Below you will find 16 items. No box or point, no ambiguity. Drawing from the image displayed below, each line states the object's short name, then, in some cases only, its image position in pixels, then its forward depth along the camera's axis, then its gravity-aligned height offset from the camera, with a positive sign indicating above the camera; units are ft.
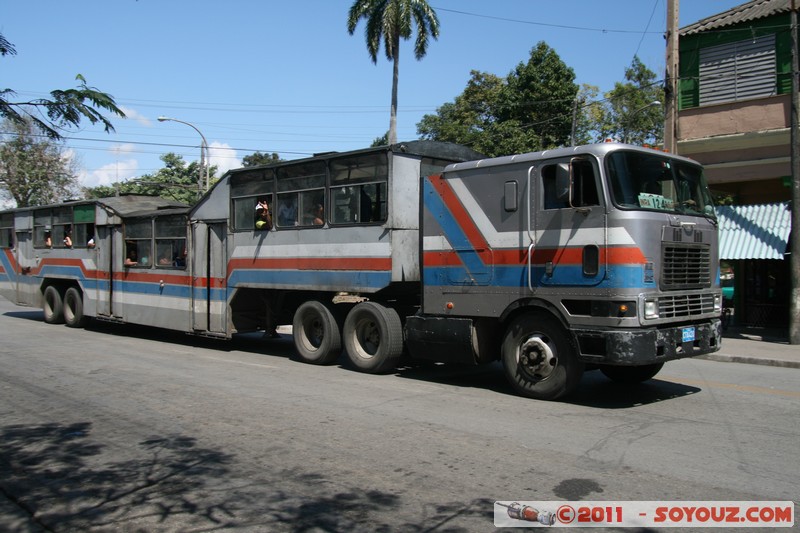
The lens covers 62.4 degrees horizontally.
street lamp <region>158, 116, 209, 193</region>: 97.06 +17.78
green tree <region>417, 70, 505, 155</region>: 133.39 +32.73
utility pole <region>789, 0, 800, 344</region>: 46.96 +3.39
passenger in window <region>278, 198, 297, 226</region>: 37.88 +2.92
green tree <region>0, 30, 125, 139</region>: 16.08 +3.89
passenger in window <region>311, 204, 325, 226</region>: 36.21 +2.66
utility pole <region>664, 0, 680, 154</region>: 55.57 +15.66
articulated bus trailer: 24.84 +0.09
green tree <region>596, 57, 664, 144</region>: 151.30 +34.02
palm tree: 101.35 +37.28
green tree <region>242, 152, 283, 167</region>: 207.92 +33.80
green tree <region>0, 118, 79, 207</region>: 141.59 +19.52
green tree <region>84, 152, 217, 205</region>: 151.43 +21.08
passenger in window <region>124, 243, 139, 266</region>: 49.75 +0.55
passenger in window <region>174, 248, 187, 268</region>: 45.21 +0.21
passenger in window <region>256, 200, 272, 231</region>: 39.47 +2.77
